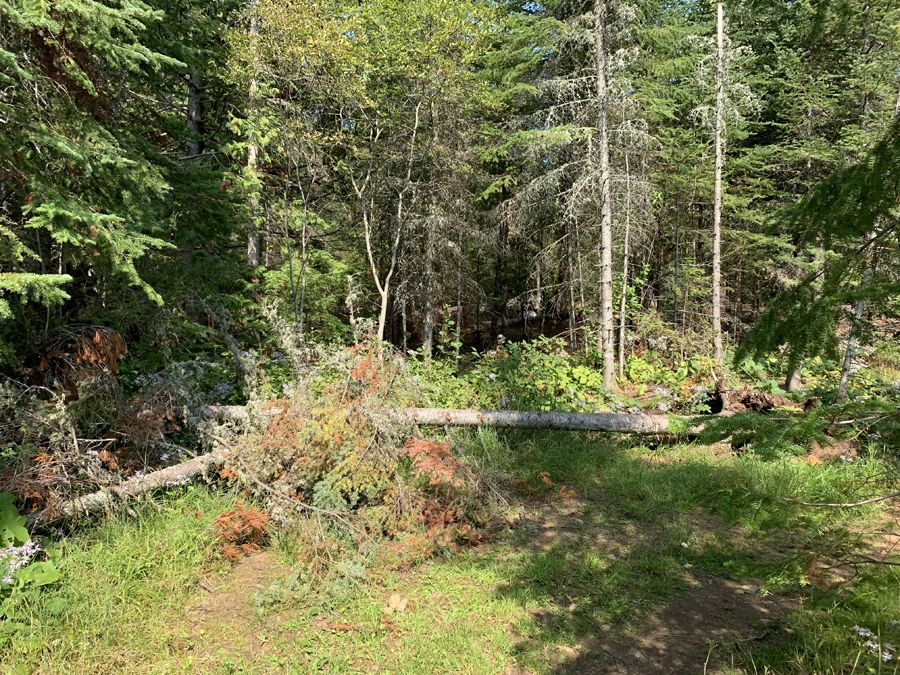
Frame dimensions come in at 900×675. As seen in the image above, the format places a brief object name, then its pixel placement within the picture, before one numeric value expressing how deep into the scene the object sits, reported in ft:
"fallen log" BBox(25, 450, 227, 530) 11.87
